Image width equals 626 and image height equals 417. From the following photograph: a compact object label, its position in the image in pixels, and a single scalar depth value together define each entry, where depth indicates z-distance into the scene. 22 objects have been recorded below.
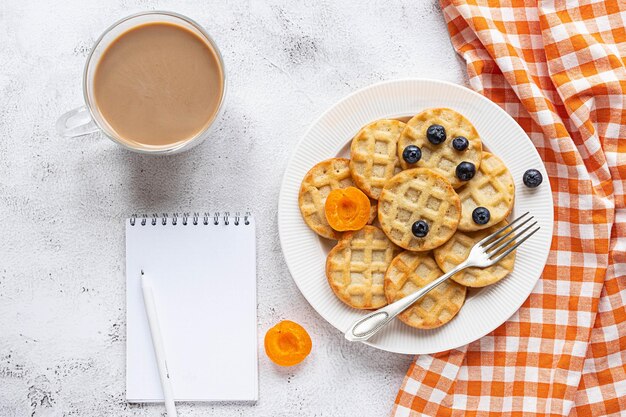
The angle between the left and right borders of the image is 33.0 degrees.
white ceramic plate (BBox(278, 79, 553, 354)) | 0.81
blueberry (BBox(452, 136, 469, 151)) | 0.79
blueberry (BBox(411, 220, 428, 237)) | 0.78
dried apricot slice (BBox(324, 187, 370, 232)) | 0.80
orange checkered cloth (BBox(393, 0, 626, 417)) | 0.82
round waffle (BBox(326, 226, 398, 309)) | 0.81
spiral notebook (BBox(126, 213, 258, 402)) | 0.83
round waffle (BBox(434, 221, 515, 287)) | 0.80
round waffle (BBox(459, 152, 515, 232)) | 0.80
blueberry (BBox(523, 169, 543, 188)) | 0.80
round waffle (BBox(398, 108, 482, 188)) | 0.80
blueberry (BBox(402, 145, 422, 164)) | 0.79
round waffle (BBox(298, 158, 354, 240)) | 0.80
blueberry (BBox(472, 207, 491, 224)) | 0.79
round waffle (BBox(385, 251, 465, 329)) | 0.80
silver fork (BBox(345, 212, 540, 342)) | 0.79
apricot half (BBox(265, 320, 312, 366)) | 0.83
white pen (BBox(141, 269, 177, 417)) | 0.83
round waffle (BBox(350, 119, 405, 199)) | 0.80
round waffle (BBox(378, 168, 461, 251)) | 0.79
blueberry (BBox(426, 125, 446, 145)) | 0.79
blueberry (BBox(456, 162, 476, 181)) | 0.79
